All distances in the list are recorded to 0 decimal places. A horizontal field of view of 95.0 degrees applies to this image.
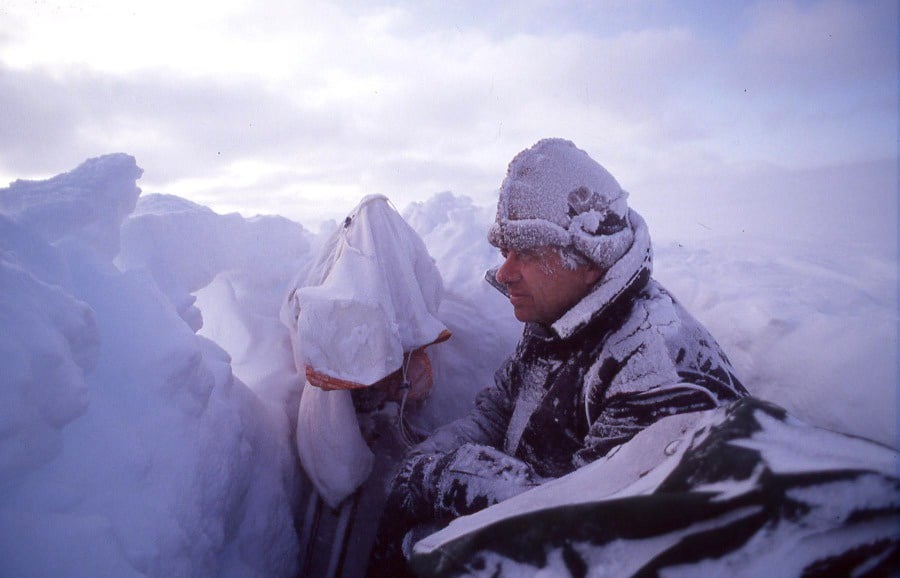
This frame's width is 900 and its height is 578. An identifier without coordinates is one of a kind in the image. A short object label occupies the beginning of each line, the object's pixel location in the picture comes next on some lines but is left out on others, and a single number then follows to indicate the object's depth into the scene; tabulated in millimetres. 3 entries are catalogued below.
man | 1296
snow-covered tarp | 505
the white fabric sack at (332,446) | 1956
